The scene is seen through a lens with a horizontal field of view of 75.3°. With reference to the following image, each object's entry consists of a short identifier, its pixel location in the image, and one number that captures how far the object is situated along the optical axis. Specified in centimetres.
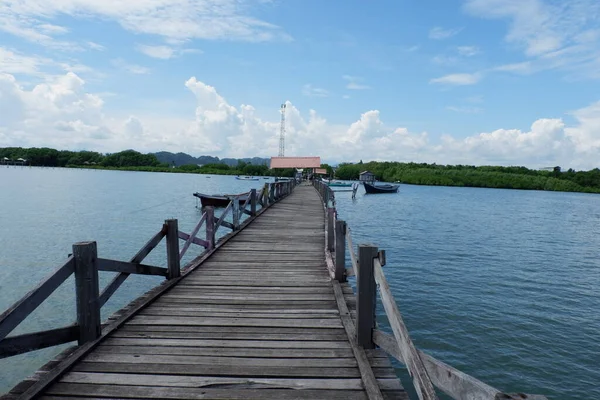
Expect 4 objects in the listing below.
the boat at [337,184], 8780
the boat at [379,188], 8172
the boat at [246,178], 15016
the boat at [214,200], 3647
